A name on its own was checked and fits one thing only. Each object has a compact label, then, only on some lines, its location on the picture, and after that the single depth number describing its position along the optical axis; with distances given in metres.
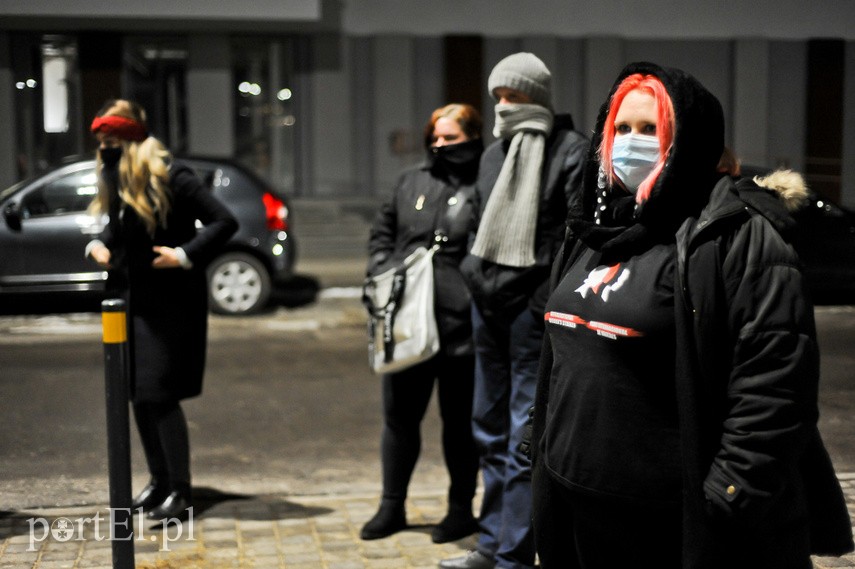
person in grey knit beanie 4.18
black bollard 3.50
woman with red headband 5.05
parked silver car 11.52
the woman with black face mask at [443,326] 4.73
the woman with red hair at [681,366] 2.36
